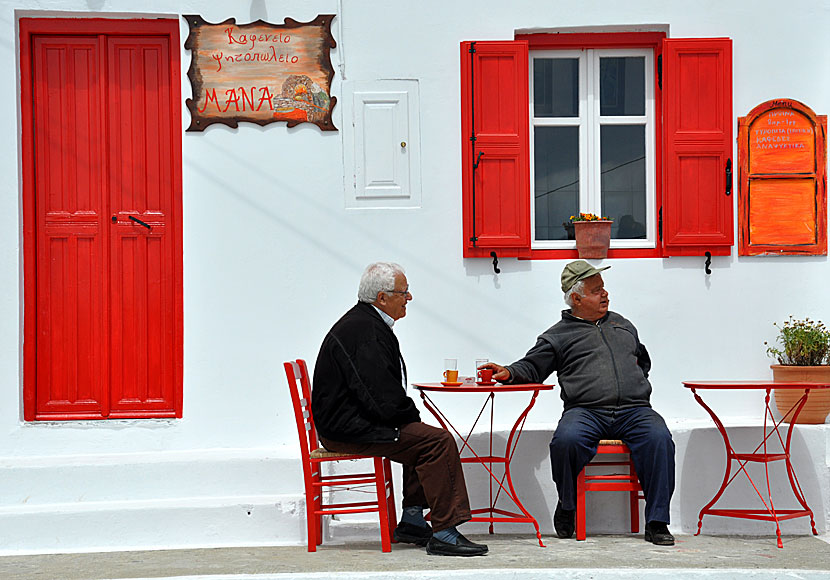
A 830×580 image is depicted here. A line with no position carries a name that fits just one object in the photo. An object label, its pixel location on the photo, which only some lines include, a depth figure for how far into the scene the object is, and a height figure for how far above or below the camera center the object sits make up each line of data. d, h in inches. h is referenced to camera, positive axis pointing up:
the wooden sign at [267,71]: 251.8 +46.9
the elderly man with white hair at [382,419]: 202.7 -29.3
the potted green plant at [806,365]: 238.1 -23.4
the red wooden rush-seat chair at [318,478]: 206.1 -42.0
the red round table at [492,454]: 209.6 -40.5
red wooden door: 252.5 +10.4
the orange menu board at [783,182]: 255.0 +19.6
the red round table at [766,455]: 216.5 -40.6
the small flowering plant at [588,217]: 252.7 +11.5
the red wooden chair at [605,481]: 215.0 -44.3
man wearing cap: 213.5 -26.3
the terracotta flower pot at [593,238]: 252.2 +6.5
